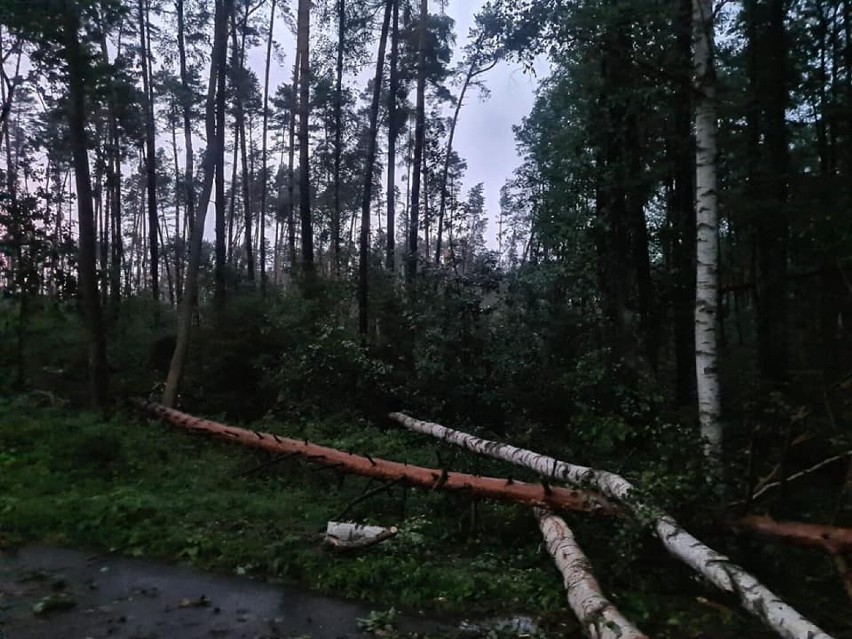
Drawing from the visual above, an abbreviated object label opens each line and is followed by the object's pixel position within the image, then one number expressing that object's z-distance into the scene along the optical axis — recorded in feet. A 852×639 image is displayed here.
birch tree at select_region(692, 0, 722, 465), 26.37
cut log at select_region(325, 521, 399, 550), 24.50
